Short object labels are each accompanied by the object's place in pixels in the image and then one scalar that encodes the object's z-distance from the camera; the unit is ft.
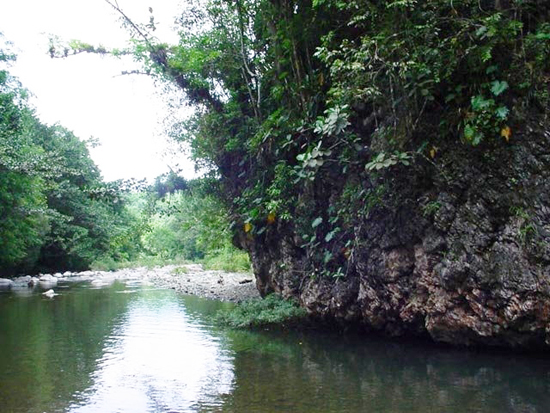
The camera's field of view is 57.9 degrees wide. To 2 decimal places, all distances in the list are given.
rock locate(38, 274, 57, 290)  64.01
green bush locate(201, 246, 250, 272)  81.43
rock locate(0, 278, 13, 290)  63.03
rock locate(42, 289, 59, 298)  51.55
